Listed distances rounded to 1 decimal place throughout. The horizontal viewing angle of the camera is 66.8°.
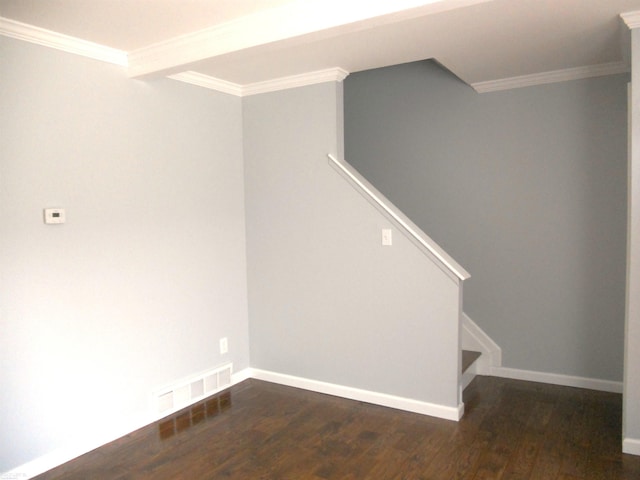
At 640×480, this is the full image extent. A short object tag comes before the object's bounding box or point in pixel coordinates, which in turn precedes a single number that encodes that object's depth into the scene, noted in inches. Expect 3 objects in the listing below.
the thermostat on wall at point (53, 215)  98.8
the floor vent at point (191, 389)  125.3
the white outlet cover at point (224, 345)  142.8
